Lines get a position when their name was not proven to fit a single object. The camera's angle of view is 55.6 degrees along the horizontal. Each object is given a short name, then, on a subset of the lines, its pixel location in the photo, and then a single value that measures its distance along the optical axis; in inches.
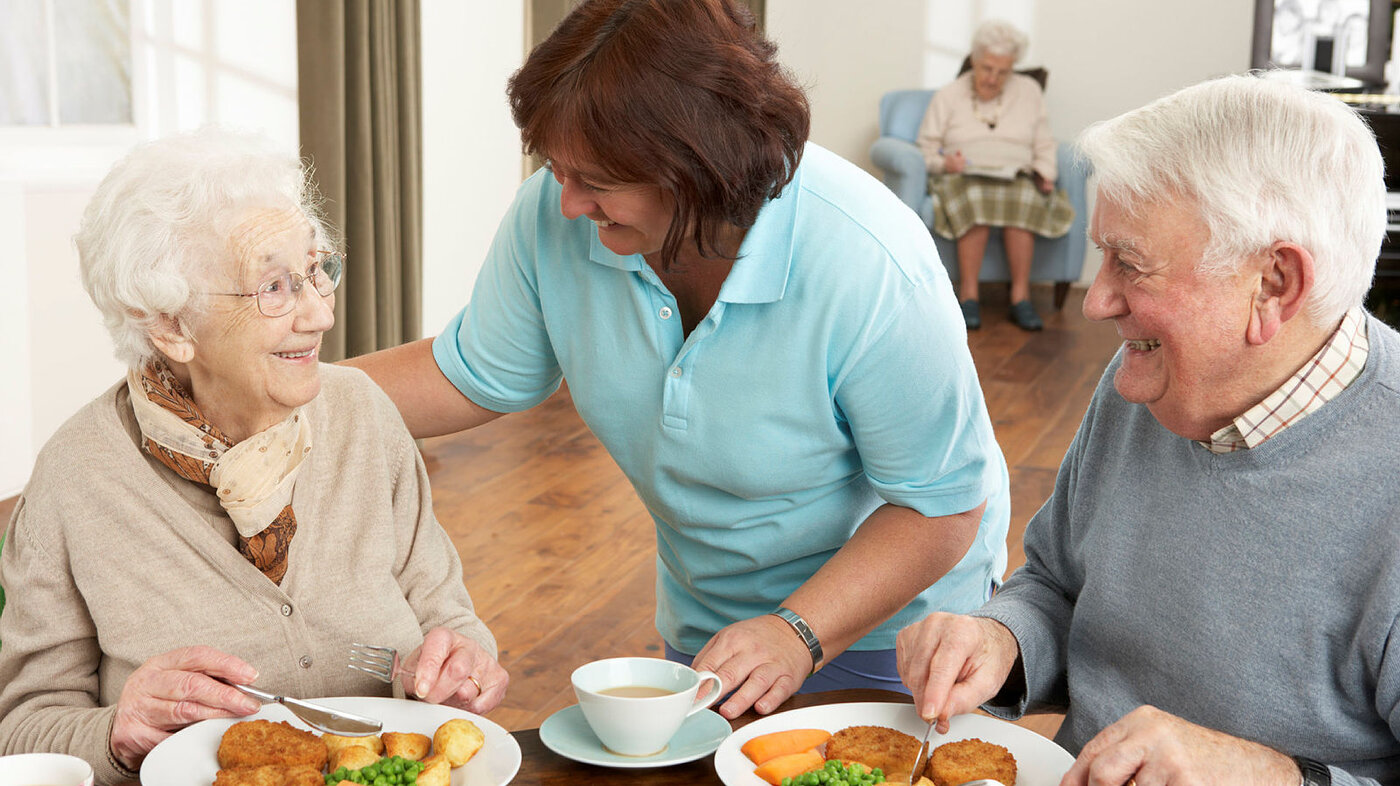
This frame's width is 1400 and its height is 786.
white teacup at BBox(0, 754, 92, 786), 38.0
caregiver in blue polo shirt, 51.0
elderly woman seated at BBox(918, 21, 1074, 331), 277.6
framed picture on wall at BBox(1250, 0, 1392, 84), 261.3
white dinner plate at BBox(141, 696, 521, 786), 41.6
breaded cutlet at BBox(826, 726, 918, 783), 43.6
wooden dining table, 42.6
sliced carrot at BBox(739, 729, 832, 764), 43.8
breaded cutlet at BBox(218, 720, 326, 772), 41.9
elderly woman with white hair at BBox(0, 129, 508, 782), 49.4
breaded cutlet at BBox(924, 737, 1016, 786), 42.2
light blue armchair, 278.4
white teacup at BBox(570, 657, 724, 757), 41.8
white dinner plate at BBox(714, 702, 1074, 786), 42.7
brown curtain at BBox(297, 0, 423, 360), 160.6
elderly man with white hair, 42.4
